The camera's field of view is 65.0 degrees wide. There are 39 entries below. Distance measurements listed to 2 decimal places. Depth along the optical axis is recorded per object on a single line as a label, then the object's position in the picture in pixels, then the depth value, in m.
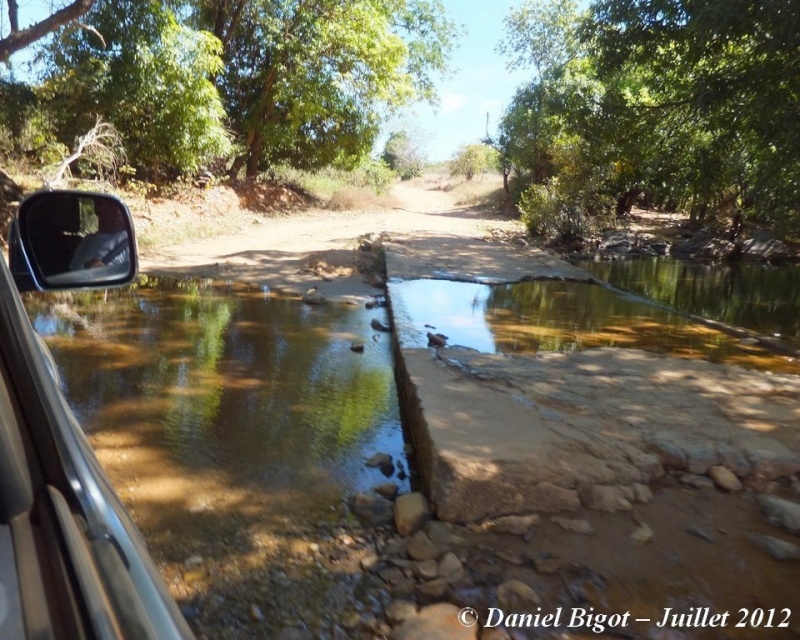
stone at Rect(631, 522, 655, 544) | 3.12
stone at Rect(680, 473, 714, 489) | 3.59
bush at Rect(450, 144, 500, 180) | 48.40
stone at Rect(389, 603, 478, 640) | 2.49
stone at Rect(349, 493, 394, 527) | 3.40
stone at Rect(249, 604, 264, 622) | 2.64
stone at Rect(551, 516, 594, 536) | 3.17
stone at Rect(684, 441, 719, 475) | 3.71
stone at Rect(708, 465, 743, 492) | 3.58
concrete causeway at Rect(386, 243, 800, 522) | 3.36
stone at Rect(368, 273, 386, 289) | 10.53
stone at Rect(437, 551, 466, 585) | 2.82
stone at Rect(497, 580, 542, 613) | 2.67
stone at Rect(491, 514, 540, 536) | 3.17
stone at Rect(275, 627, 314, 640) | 2.54
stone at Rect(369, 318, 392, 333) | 7.67
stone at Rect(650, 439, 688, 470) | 3.75
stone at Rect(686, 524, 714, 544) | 3.16
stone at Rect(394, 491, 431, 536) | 3.23
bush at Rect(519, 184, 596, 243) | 17.70
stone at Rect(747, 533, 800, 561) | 3.03
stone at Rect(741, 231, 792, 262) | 17.78
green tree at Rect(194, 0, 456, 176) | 18.73
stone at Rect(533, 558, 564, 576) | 2.89
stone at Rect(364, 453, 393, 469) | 4.11
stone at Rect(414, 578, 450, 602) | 2.74
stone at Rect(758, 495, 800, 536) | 3.23
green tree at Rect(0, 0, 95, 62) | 9.77
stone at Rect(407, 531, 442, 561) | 2.99
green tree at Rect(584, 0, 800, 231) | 6.92
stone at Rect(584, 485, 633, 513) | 3.36
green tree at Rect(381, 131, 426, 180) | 58.06
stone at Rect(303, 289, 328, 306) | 8.99
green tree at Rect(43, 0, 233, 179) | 13.72
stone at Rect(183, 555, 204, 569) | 2.97
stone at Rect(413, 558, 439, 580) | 2.86
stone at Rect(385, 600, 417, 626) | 2.62
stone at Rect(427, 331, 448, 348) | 6.16
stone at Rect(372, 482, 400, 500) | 3.71
